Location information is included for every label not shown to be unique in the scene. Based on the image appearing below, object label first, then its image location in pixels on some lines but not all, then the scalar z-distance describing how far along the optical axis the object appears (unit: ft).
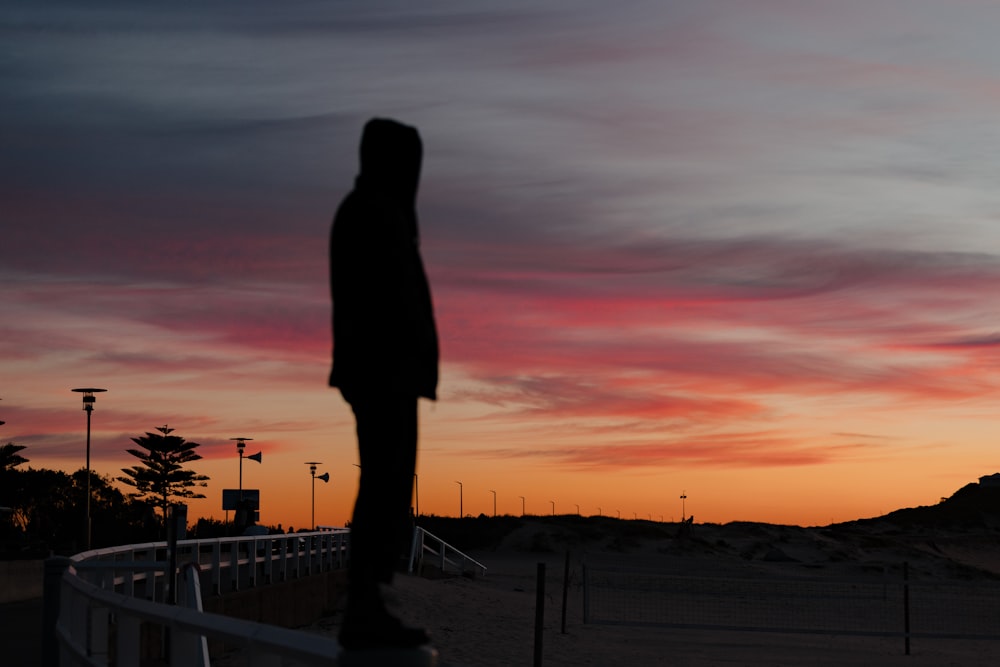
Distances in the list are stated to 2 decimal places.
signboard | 173.17
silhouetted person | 12.35
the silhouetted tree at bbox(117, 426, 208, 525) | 407.64
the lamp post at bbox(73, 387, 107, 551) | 180.96
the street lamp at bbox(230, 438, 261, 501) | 241.06
